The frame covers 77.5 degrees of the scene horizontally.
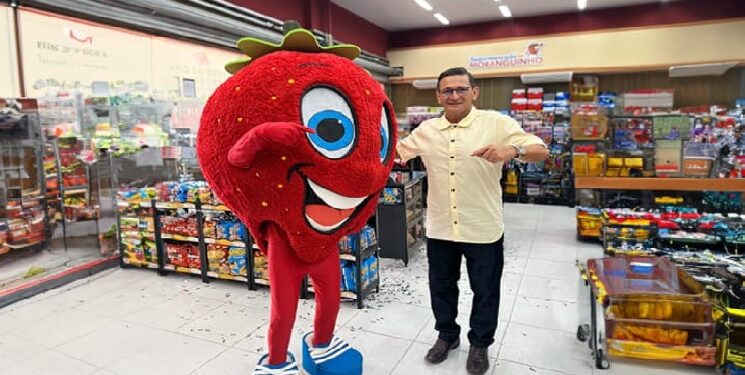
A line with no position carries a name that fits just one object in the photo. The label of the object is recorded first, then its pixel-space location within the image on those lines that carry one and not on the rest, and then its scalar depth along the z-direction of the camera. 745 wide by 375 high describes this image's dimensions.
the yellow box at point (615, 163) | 5.09
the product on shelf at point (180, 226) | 4.06
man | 2.32
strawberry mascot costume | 1.72
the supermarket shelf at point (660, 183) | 4.61
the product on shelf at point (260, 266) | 3.80
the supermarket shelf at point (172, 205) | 4.04
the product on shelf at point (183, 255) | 4.10
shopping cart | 2.34
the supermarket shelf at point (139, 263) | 4.34
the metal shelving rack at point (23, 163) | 3.83
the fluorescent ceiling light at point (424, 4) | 7.27
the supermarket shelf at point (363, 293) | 3.45
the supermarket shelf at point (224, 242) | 3.85
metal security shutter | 3.59
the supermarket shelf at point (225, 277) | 3.88
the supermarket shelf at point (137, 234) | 4.35
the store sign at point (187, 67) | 4.73
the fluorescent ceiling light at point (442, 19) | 8.18
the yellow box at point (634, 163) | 5.04
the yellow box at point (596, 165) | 5.12
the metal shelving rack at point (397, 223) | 4.38
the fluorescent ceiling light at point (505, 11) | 7.72
